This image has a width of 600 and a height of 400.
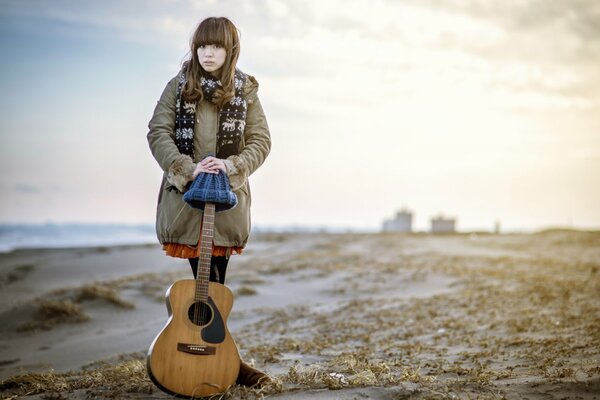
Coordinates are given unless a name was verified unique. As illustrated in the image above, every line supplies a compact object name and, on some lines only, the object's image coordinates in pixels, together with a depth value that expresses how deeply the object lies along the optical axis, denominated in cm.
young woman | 338
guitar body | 305
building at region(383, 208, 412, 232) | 5431
